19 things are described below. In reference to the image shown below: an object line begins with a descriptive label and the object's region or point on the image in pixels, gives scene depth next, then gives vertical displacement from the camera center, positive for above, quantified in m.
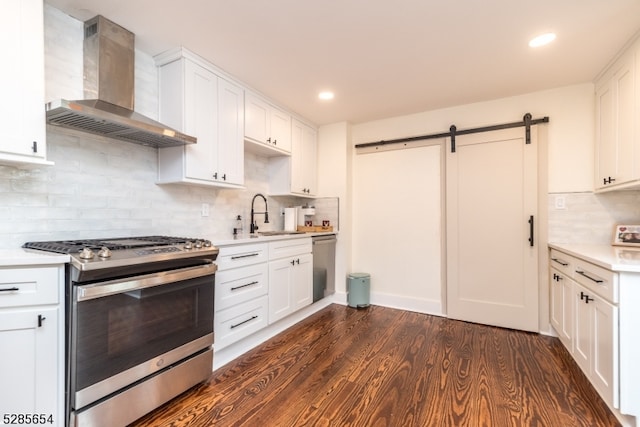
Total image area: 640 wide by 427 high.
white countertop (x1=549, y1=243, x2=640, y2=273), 1.56 -0.26
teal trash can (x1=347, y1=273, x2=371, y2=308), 3.60 -0.92
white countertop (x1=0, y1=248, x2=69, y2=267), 1.26 -0.19
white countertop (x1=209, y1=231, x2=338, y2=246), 2.20 -0.21
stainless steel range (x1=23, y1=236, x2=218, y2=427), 1.37 -0.58
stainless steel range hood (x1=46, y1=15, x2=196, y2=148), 1.71 +0.81
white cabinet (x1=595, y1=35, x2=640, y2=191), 2.03 +0.69
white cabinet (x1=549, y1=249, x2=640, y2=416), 1.54 -0.68
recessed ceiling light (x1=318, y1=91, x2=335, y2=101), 2.97 +1.21
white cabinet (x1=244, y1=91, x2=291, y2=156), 2.82 +0.89
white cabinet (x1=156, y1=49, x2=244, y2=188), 2.20 +0.75
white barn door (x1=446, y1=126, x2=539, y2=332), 2.93 -0.15
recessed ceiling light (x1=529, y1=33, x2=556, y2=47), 2.01 +1.22
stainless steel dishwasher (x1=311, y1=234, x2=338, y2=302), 3.40 -0.61
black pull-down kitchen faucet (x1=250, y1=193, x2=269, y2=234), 3.20 -0.02
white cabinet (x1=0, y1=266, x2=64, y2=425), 1.27 -0.58
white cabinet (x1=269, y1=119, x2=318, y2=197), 3.45 +0.56
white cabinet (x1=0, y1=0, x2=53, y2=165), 1.41 +0.64
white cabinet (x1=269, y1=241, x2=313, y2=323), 2.73 -0.62
